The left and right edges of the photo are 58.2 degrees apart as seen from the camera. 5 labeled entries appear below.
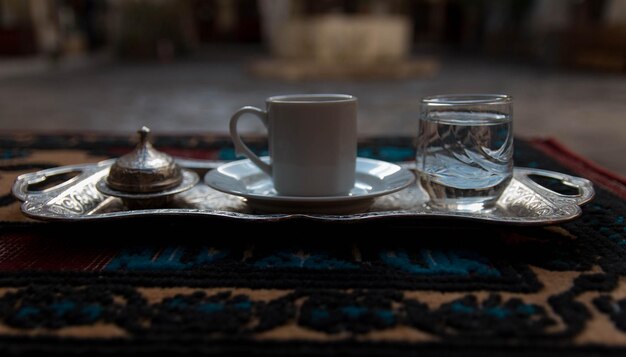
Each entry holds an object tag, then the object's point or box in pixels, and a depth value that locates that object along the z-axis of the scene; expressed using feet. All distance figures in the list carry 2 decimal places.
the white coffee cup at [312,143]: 1.57
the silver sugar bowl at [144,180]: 1.58
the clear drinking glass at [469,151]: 1.52
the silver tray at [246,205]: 1.37
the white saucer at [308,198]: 1.49
